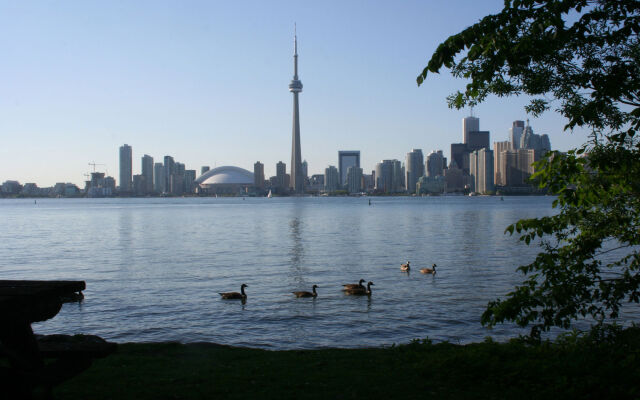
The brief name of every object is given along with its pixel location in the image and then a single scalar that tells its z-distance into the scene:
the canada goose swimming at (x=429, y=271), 27.44
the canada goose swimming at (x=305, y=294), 21.22
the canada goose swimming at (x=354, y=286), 21.97
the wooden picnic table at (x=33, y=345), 5.92
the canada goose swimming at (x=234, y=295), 20.77
